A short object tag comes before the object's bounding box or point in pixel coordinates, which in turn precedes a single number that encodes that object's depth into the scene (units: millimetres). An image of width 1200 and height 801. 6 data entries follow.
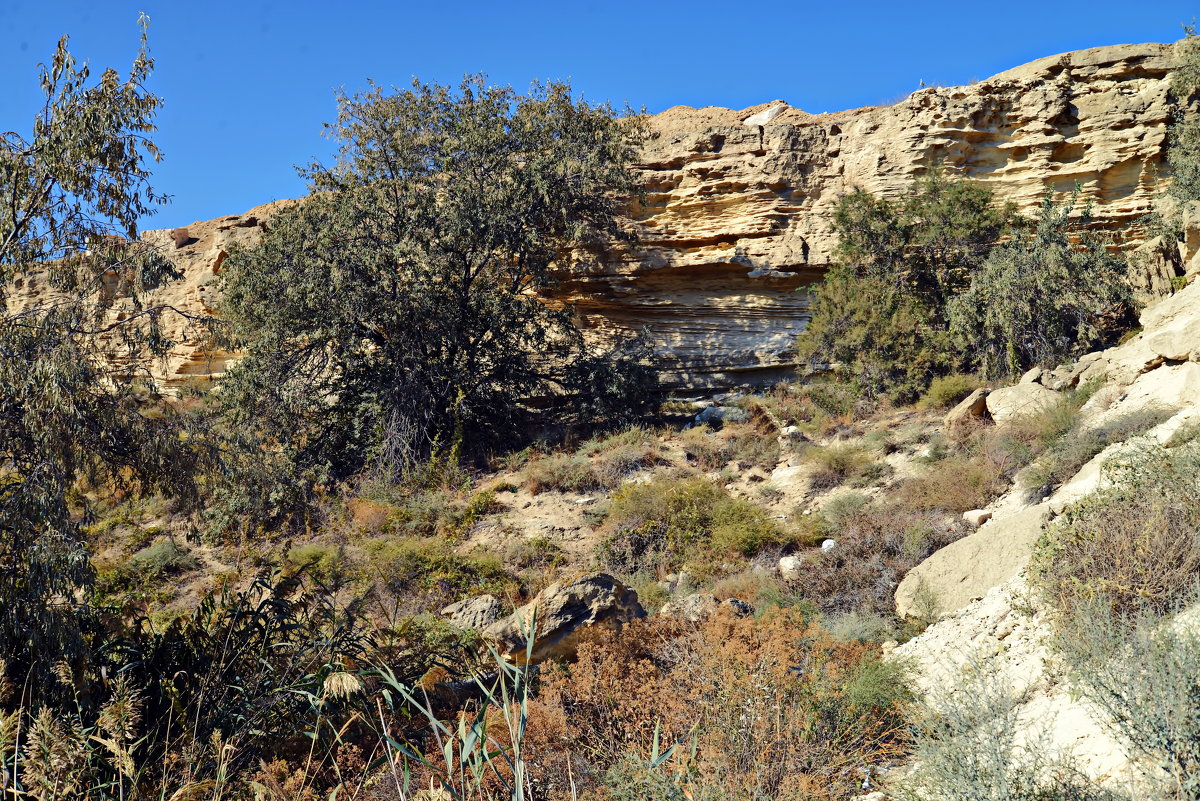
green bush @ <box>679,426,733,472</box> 14578
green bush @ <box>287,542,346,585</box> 11289
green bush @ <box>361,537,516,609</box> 10977
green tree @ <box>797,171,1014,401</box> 15852
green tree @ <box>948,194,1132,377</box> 14617
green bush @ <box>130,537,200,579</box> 12562
